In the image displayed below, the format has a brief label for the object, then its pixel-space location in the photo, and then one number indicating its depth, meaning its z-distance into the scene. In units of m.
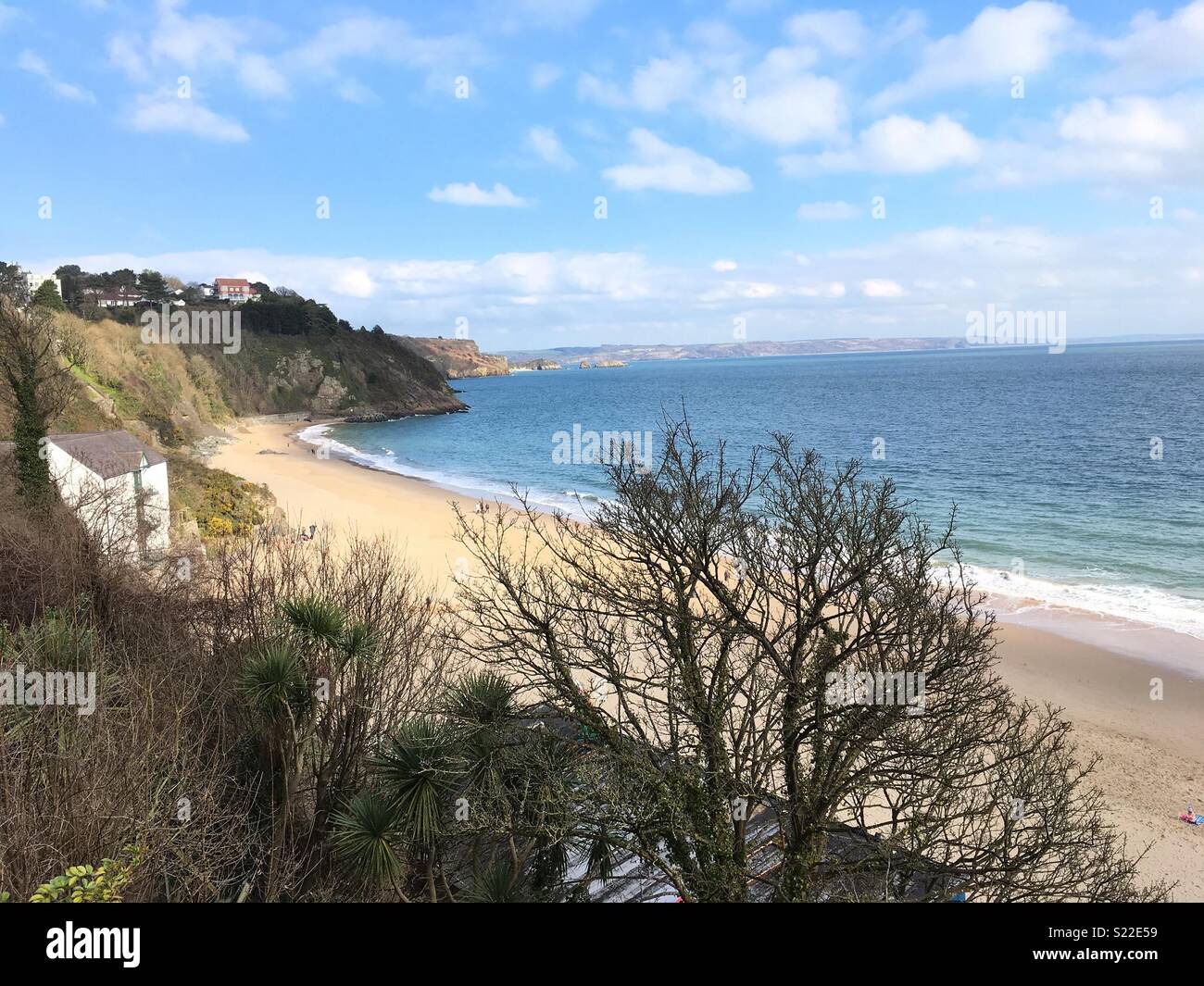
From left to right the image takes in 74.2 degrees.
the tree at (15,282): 55.39
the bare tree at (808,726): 9.13
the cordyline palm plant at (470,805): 8.94
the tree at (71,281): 98.38
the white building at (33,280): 81.62
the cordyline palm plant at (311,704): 10.41
